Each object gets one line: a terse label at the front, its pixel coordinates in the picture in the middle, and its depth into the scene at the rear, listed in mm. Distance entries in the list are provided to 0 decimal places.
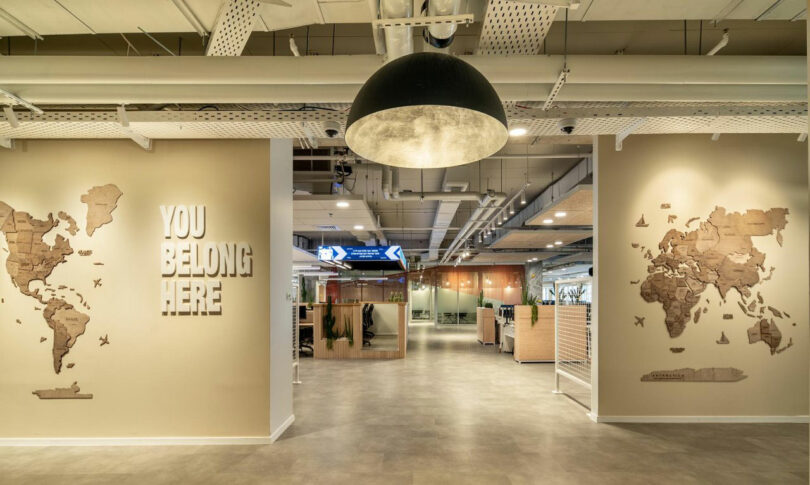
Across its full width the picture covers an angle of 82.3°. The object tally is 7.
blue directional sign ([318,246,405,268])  11578
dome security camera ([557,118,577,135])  4129
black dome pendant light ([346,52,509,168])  1549
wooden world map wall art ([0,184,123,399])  4750
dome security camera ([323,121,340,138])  4109
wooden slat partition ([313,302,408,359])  10523
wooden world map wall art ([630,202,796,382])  5219
